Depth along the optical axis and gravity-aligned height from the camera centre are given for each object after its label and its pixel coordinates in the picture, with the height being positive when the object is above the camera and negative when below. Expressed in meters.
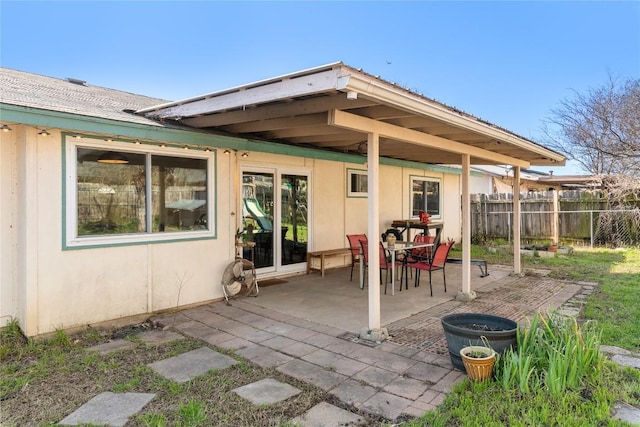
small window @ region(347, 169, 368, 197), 8.71 +0.61
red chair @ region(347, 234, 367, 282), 7.20 -0.64
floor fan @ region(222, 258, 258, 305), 5.80 -1.05
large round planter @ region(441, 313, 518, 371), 3.24 -1.07
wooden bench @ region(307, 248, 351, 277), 7.48 -0.89
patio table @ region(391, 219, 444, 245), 9.55 -0.39
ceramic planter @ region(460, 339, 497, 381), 3.03 -1.18
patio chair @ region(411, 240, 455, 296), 6.03 -0.77
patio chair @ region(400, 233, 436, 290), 6.68 -0.83
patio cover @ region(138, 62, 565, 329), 3.32 +1.02
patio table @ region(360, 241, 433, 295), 6.17 -0.62
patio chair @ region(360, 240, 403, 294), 6.36 -0.82
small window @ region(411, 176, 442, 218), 10.80 +0.38
